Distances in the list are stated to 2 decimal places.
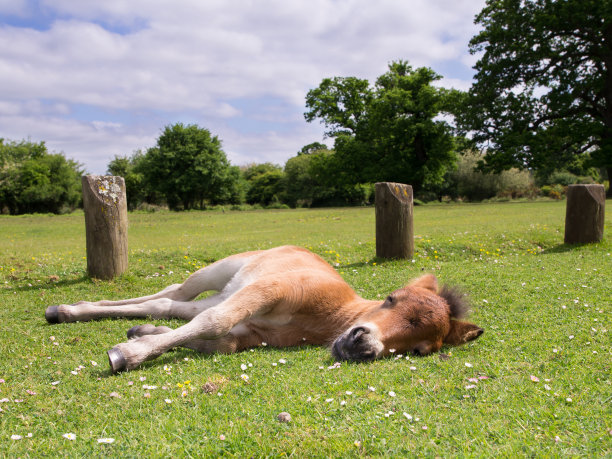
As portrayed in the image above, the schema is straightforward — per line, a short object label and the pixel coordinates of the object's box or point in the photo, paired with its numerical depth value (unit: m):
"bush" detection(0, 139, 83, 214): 47.50
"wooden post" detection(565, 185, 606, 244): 12.62
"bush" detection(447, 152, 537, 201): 57.06
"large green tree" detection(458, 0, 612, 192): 35.69
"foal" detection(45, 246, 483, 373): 4.04
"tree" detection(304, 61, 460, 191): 45.03
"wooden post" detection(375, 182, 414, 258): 10.60
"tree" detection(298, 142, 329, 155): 68.56
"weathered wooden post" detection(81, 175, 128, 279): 8.27
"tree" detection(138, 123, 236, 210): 55.03
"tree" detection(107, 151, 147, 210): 58.24
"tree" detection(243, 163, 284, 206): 67.88
